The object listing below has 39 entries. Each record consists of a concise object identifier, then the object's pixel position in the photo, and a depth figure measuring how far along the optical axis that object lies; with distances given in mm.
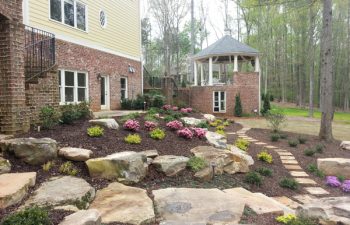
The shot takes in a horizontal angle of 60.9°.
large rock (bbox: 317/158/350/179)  7023
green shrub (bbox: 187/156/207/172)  5613
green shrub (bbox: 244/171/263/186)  5863
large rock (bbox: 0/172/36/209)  3555
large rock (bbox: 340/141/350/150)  9359
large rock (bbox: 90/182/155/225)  3535
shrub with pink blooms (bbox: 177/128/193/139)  7305
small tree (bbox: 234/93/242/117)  18698
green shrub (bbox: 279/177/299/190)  6043
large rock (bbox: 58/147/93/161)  5155
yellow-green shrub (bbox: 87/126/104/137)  6242
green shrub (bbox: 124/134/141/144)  6328
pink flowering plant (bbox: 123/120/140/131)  7047
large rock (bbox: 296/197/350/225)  3727
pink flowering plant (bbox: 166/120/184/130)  7797
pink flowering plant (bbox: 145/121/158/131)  7524
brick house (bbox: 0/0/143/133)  5875
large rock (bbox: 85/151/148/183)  4914
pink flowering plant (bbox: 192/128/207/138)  7691
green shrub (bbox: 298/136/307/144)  9992
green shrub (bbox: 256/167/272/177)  6539
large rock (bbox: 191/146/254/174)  6098
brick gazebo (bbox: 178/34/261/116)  19031
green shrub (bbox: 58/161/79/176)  4820
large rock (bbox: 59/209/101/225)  2891
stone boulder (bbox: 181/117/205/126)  10311
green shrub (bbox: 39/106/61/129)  6516
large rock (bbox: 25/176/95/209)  3738
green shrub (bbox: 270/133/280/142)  10133
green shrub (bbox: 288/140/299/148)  9422
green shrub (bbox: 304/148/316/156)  8445
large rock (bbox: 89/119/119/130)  7000
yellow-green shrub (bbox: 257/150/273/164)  7533
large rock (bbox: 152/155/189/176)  5379
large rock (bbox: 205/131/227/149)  7435
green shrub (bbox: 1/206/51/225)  2895
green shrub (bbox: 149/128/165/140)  6922
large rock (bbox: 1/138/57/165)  5023
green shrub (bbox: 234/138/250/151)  8292
